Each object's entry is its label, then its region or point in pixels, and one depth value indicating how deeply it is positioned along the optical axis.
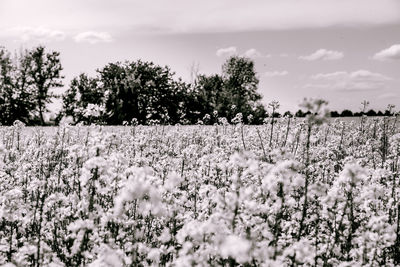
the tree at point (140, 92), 51.38
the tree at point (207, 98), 54.47
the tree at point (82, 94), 54.72
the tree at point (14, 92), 66.19
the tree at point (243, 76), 77.13
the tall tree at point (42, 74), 74.38
